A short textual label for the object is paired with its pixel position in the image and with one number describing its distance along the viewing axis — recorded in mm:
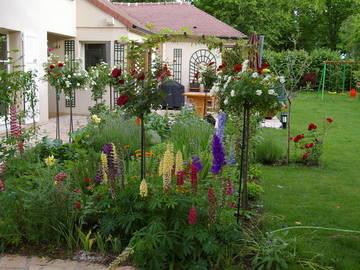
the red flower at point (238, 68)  4078
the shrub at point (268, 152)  7016
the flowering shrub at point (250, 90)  3727
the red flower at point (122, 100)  3656
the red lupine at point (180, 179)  3322
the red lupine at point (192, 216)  3041
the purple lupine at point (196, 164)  3463
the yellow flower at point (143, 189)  3269
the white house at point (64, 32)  9586
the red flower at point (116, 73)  3676
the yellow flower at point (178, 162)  3510
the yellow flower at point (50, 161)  4168
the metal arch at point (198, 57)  18656
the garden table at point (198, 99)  13331
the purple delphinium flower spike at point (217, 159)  3414
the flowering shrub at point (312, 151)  6947
